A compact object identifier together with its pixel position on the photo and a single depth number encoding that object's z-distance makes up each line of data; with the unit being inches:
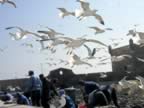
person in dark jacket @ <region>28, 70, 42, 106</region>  295.4
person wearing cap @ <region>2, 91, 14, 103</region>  427.7
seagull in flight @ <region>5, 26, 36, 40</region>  145.3
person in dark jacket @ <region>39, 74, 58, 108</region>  281.8
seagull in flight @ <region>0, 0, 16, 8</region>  137.7
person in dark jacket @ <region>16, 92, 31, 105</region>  353.2
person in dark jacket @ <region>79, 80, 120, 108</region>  268.2
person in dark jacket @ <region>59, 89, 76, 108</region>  261.3
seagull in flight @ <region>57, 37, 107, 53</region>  123.7
